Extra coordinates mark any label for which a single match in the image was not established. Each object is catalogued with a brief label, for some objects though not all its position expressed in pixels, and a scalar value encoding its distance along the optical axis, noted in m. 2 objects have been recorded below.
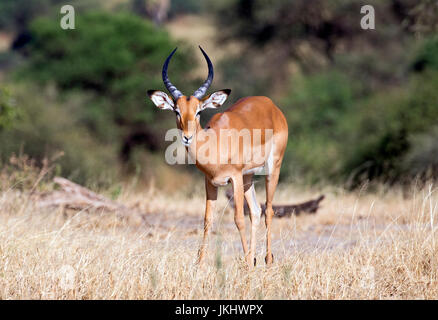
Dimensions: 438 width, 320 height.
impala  11.27
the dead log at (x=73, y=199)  16.48
